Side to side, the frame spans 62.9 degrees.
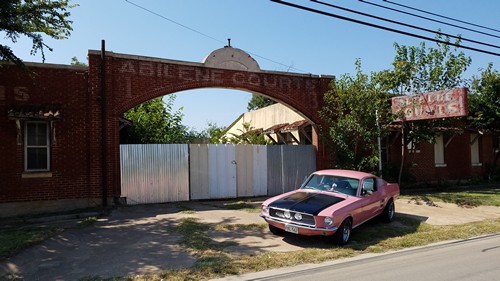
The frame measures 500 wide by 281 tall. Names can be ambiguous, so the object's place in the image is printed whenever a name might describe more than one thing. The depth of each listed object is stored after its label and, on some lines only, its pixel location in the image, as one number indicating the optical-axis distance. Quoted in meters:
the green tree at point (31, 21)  10.88
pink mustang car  8.12
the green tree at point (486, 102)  21.41
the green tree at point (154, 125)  18.61
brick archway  13.56
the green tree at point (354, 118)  16.12
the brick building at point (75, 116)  12.34
